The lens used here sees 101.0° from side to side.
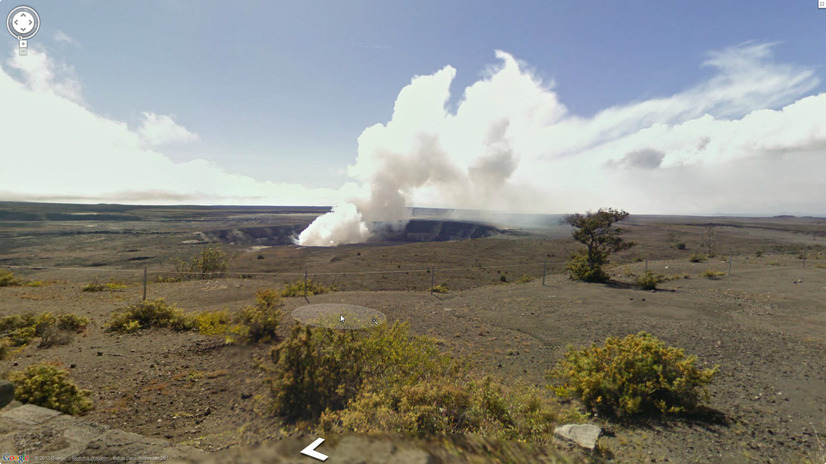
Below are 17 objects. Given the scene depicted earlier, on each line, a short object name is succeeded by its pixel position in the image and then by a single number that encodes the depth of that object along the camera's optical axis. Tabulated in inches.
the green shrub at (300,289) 566.3
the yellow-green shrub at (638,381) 175.2
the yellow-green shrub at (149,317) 322.3
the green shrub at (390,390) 114.3
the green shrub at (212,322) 323.4
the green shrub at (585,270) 697.0
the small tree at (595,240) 723.4
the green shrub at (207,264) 901.2
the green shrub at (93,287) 534.0
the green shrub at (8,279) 543.5
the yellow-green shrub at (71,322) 306.9
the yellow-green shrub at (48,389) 153.6
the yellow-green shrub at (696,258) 984.3
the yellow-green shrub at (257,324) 290.4
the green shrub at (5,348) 233.1
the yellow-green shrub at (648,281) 612.4
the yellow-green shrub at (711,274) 706.8
